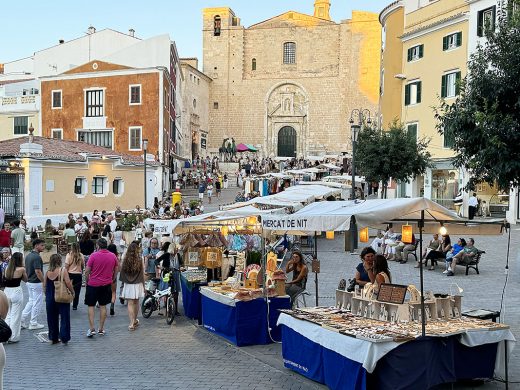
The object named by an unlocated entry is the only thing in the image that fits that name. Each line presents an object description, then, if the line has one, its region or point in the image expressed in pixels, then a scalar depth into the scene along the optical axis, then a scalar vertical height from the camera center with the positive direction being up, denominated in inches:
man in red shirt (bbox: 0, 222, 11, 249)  741.3 -70.7
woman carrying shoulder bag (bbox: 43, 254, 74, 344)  410.6 -84.6
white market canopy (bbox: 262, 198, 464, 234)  308.7 -16.7
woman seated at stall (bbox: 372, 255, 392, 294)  348.7 -50.7
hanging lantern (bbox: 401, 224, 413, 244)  346.1 -27.8
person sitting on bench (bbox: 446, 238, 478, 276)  678.5 -80.4
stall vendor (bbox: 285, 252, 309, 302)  436.2 -67.1
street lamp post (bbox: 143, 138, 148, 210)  1193.6 -10.5
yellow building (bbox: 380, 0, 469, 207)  1293.1 +253.4
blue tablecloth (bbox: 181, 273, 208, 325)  487.2 -95.1
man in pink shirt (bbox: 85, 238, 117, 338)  429.1 -68.5
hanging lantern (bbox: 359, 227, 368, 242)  461.2 -39.1
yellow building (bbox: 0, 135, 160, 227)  1079.0 +2.6
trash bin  1392.0 -38.5
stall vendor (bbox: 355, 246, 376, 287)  379.5 -54.4
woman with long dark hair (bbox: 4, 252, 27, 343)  410.9 -72.1
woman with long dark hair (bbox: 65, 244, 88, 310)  450.7 -61.9
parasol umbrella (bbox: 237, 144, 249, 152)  2479.1 +133.2
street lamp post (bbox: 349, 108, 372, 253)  833.5 -6.4
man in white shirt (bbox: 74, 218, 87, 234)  891.2 -68.3
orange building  1743.4 +210.8
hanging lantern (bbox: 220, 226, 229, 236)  608.4 -47.8
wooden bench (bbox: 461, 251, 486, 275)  677.1 -85.7
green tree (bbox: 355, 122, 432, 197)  1175.0 +50.5
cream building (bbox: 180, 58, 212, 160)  2476.6 +301.0
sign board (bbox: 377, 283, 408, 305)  318.3 -57.4
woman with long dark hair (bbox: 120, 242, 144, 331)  460.1 -73.4
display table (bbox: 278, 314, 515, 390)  279.4 -83.7
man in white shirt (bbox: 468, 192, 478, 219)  1112.2 -40.8
